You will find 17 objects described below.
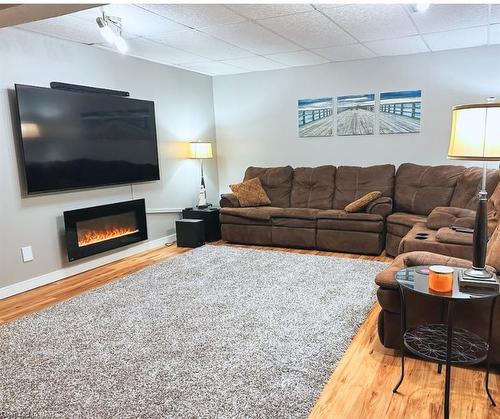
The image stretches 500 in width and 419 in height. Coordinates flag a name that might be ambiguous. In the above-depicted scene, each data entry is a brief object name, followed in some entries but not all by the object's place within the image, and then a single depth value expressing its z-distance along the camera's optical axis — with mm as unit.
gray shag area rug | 1943
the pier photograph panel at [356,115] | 5395
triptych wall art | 5168
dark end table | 5422
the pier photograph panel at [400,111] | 5121
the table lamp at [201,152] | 5641
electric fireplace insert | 4062
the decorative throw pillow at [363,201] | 4652
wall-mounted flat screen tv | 3653
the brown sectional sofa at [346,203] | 4445
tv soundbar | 3871
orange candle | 1809
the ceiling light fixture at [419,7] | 3094
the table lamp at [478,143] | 1760
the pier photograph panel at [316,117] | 5648
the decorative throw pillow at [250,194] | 5441
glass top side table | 1742
